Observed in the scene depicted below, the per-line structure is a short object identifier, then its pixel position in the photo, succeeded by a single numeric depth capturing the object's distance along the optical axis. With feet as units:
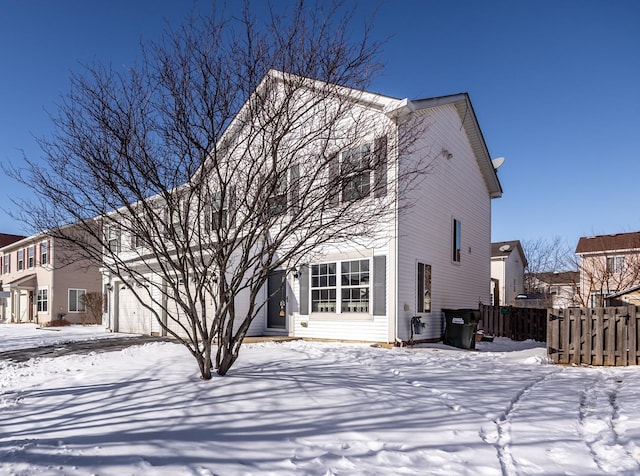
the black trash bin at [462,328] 39.47
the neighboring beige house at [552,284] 106.73
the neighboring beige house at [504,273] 108.58
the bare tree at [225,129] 19.54
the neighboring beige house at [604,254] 79.25
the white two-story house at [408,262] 36.45
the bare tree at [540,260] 142.14
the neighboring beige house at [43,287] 84.33
